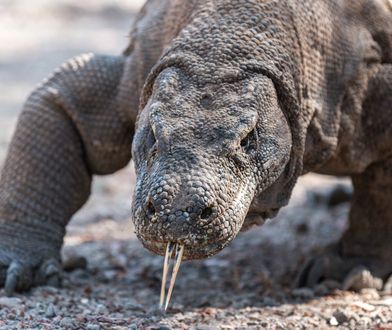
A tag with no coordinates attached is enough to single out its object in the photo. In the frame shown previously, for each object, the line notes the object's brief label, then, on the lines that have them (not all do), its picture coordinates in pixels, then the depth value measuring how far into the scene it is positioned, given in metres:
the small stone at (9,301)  9.03
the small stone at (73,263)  11.33
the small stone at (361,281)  10.77
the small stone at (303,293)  10.59
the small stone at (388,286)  10.98
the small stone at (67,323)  8.34
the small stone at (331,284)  10.86
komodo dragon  7.06
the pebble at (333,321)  9.15
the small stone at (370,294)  10.41
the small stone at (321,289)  10.68
